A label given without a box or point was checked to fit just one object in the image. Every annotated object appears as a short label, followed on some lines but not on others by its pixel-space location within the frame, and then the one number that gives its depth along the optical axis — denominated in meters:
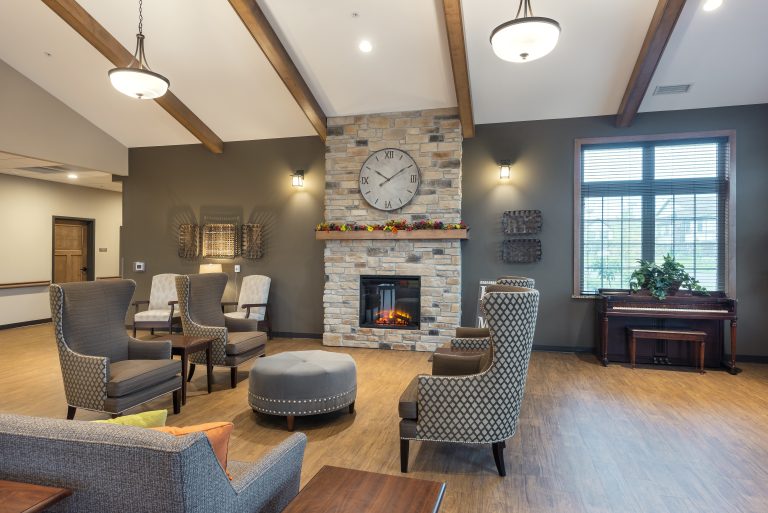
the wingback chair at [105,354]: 3.11
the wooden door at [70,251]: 8.34
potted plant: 5.04
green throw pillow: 1.36
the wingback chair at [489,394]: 2.46
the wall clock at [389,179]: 5.96
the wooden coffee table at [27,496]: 0.93
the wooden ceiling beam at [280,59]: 4.42
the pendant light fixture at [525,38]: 3.17
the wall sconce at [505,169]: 5.83
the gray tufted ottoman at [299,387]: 3.25
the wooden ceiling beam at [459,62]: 4.17
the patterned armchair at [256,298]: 6.40
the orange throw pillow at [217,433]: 1.25
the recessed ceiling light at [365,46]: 4.92
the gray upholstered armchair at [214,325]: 4.24
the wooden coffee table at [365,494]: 1.25
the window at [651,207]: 5.40
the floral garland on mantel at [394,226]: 5.76
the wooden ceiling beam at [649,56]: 4.04
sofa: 0.98
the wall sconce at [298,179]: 6.52
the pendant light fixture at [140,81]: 3.92
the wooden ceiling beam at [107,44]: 4.46
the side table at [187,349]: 3.84
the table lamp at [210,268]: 6.65
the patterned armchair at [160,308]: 6.15
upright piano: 4.90
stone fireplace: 5.84
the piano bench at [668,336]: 4.84
